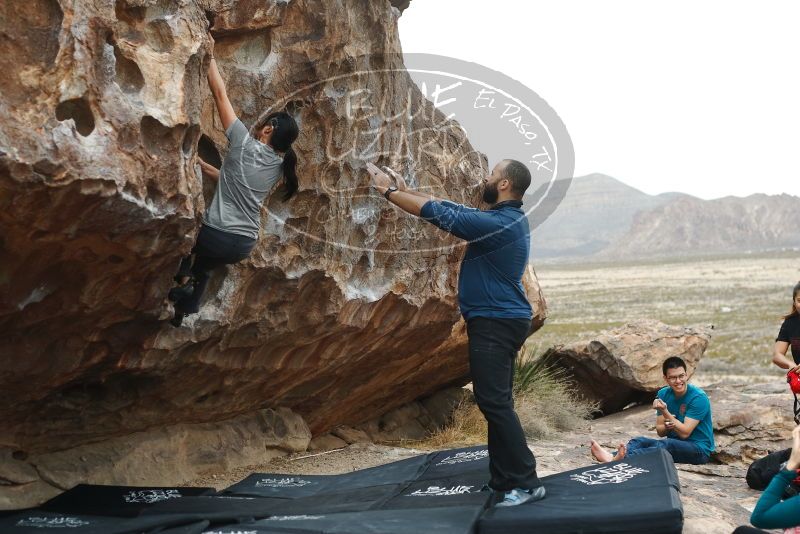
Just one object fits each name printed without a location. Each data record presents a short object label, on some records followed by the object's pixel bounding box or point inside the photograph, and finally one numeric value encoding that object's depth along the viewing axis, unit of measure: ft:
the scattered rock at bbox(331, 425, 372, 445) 28.48
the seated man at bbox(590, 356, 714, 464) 23.07
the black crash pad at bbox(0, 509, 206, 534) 15.76
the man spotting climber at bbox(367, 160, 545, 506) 15.96
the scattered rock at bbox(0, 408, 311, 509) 18.89
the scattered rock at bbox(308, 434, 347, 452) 26.89
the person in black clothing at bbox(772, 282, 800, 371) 22.76
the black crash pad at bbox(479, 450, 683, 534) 13.92
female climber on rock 15.83
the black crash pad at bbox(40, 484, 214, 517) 17.48
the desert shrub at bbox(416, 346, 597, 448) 29.43
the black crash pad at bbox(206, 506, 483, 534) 14.82
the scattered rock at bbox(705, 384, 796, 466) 28.50
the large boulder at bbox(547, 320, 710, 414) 36.24
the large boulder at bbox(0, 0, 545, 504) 12.50
